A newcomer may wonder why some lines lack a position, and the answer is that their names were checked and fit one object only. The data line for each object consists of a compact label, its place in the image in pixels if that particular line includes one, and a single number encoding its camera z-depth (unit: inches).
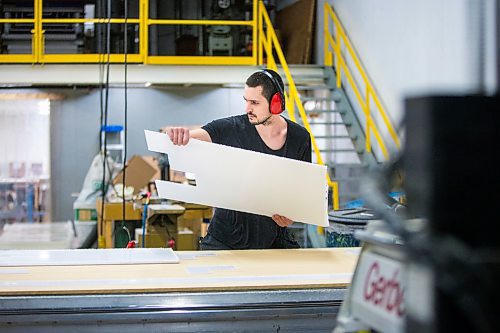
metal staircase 349.7
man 131.3
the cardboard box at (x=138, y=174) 310.0
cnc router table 84.9
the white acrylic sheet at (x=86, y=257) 104.7
